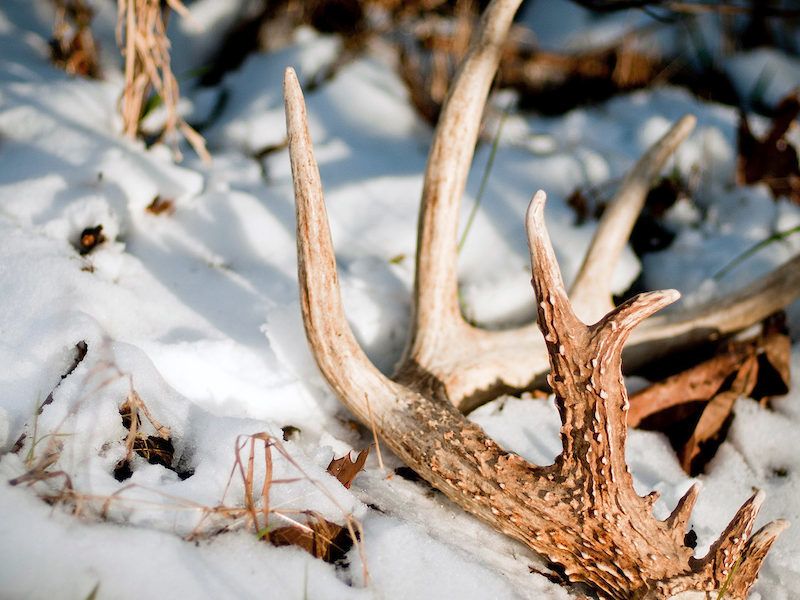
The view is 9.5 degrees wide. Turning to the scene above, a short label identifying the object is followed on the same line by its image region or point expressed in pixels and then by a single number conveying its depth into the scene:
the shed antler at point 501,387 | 2.35
